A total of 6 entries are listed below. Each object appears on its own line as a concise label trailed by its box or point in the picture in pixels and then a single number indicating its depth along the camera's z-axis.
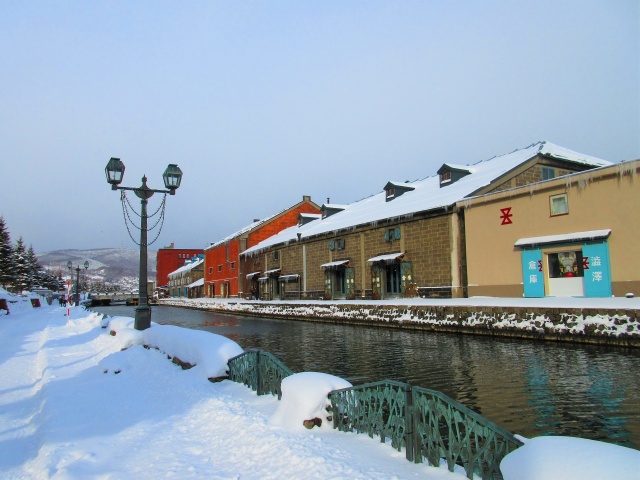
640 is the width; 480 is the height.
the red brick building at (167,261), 97.06
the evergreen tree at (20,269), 58.99
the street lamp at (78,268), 35.60
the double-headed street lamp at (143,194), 12.98
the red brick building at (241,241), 49.88
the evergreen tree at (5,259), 49.03
